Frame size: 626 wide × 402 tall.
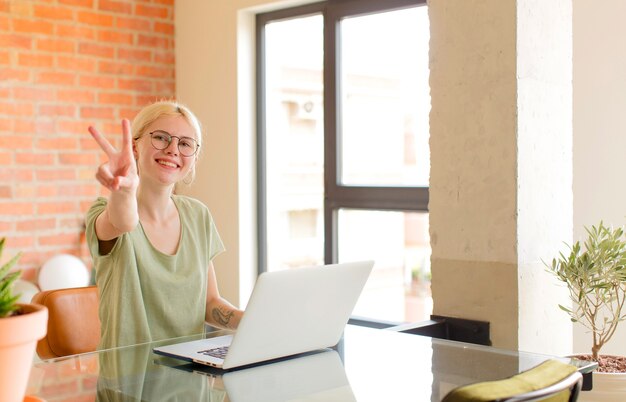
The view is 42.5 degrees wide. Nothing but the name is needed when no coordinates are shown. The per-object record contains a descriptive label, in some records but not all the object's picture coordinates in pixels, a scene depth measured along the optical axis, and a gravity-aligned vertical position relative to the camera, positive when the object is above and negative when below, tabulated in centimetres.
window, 385 +19
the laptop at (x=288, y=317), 163 -32
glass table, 148 -42
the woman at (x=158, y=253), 221 -23
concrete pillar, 245 +1
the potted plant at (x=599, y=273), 223 -30
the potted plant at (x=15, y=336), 108 -22
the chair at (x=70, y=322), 233 -44
